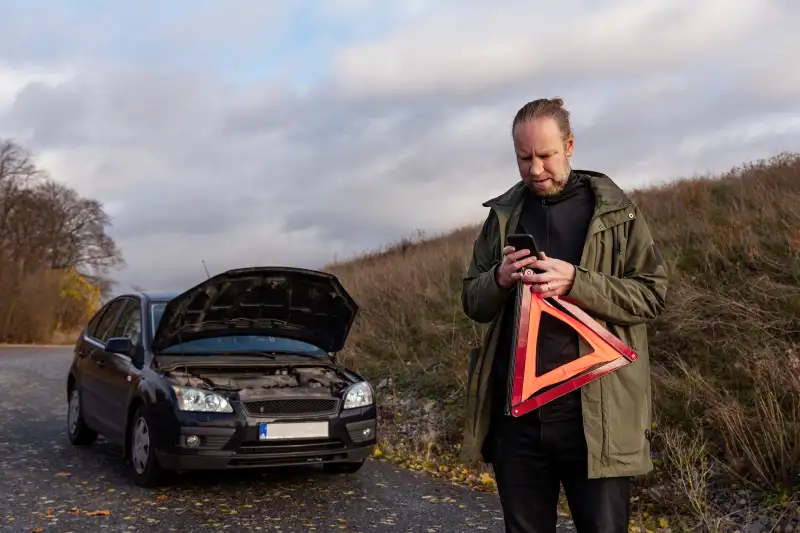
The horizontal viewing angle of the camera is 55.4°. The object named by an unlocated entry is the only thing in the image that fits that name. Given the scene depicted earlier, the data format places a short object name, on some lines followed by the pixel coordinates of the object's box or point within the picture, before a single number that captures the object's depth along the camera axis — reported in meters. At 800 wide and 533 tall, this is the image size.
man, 2.38
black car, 6.05
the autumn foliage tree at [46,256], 34.97
